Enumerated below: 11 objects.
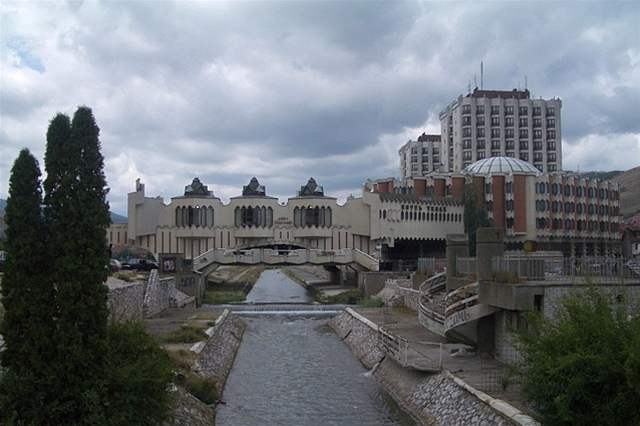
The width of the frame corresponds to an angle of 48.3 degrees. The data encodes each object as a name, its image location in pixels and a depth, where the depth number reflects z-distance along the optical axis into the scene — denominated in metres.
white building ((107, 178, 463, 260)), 89.94
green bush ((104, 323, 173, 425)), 16.22
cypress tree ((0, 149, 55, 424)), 15.09
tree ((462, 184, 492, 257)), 95.81
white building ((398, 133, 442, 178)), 176.04
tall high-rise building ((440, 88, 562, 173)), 146.38
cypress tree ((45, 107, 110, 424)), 15.37
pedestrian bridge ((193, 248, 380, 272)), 78.88
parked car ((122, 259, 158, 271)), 70.38
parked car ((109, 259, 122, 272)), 61.27
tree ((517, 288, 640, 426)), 14.38
